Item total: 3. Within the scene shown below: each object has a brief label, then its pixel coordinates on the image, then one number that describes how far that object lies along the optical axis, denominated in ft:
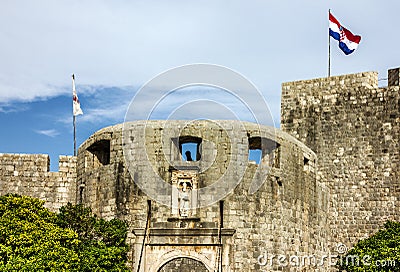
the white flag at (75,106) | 104.94
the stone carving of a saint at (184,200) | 84.84
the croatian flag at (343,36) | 103.30
